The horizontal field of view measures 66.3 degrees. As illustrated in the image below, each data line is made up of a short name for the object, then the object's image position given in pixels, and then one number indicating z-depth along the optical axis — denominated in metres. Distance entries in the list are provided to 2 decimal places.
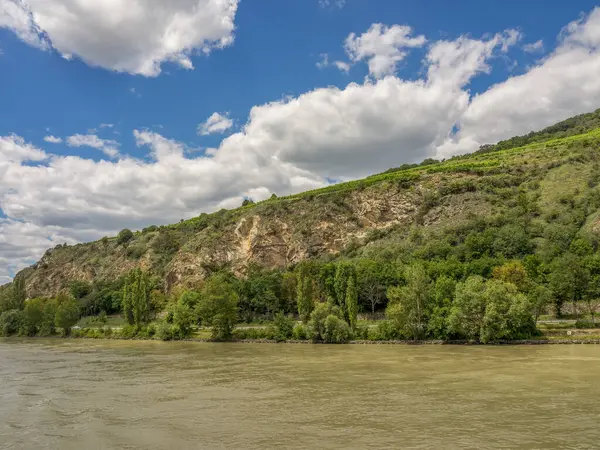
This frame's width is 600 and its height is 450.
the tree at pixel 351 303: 59.28
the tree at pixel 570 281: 54.69
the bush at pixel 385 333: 54.44
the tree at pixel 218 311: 64.56
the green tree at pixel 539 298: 51.96
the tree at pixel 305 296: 64.75
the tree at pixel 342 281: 62.94
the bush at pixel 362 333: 55.97
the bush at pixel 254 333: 62.10
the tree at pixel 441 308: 51.97
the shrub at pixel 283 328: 60.81
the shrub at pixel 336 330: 55.22
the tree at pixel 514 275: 58.09
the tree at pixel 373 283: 73.31
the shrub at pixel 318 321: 56.84
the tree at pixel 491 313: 47.31
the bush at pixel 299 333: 59.56
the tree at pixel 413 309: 53.19
